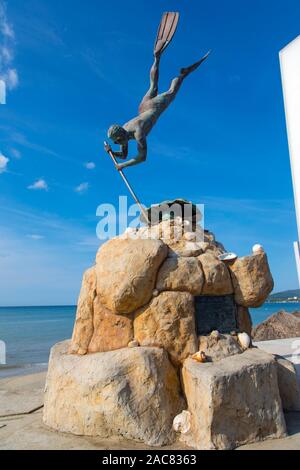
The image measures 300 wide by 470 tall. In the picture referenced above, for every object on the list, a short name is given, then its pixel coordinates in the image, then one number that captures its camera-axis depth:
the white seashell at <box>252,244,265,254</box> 4.63
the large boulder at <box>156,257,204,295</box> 4.17
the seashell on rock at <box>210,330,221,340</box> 4.14
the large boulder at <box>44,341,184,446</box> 3.52
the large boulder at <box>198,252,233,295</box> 4.30
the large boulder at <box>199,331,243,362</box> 3.96
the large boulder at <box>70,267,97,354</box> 4.37
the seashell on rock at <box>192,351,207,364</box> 3.82
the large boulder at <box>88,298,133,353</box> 4.18
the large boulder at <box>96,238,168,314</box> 4.02
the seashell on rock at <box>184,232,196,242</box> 4.93
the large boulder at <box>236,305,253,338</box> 4.67
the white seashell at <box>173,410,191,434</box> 3.58
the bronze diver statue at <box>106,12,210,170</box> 5.44
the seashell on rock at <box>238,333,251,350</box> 4.32
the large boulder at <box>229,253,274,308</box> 4.50
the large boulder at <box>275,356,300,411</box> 4.29
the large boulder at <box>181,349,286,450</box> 3.34
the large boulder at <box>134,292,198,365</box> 4.02
